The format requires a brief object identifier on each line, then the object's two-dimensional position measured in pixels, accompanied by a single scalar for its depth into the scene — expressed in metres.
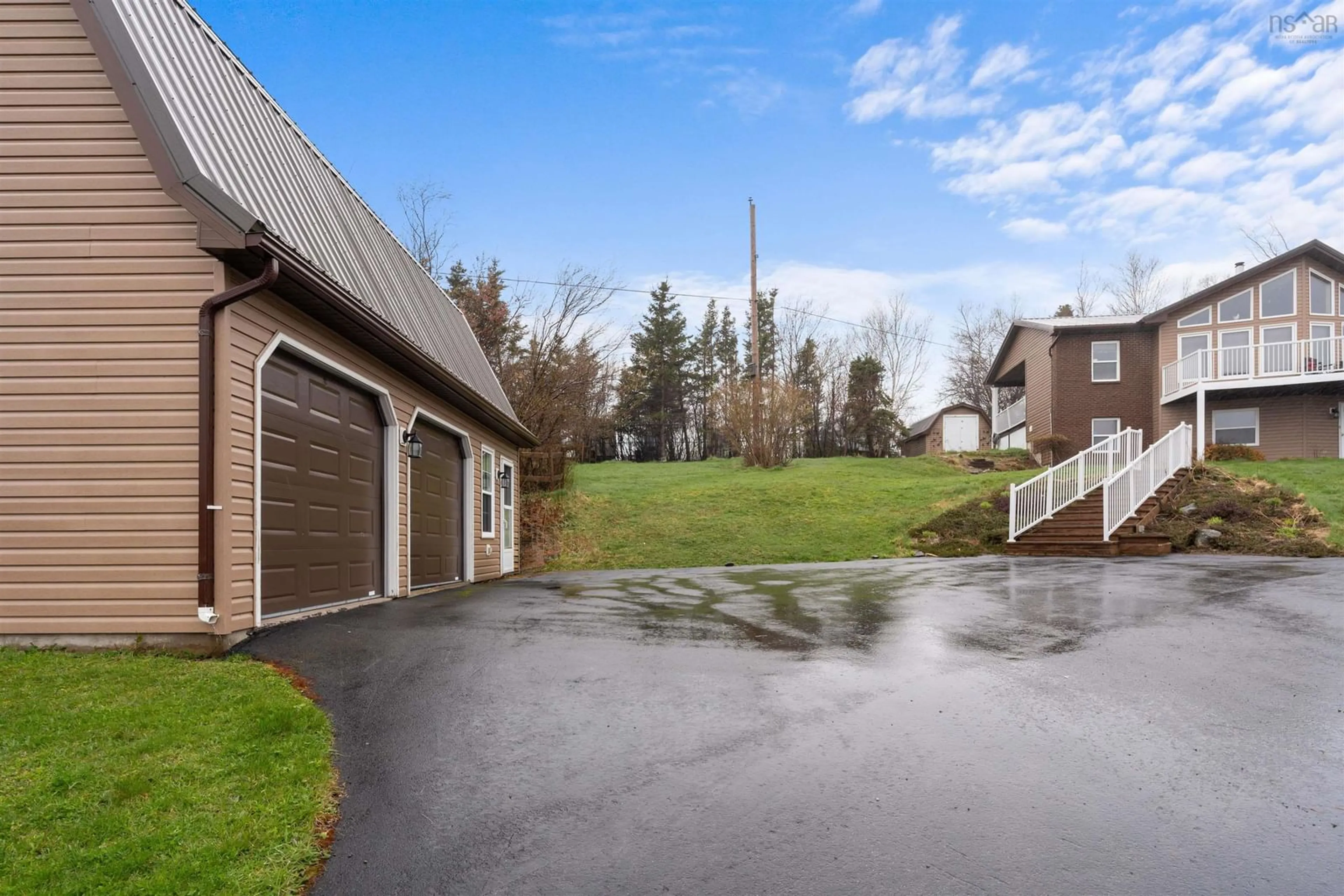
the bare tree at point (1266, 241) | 35.28
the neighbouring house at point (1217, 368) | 23.14
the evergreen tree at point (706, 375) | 48.41
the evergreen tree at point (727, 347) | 52.09
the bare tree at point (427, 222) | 25.62
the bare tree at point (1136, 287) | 41.41
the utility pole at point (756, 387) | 28.02
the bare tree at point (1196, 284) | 39.47
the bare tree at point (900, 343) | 45.19
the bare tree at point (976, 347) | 46.56
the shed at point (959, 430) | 38.88
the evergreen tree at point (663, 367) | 48.88
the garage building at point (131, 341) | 5.76
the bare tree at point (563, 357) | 22.23
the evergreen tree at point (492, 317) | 23.48
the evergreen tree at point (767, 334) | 47.00
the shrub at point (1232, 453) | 22.34
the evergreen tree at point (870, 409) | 43.59
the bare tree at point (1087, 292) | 42.72
